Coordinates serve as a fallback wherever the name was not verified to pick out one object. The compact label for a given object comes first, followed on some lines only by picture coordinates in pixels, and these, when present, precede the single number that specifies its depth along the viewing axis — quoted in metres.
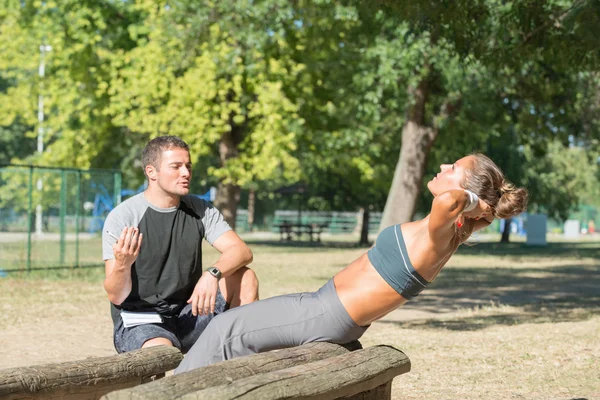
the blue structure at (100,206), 22.91
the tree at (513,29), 12.60
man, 5.57
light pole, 28.05
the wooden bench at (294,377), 3.68
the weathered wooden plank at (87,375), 4.29
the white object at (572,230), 67.56
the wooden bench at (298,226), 42.19
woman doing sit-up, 4.64
